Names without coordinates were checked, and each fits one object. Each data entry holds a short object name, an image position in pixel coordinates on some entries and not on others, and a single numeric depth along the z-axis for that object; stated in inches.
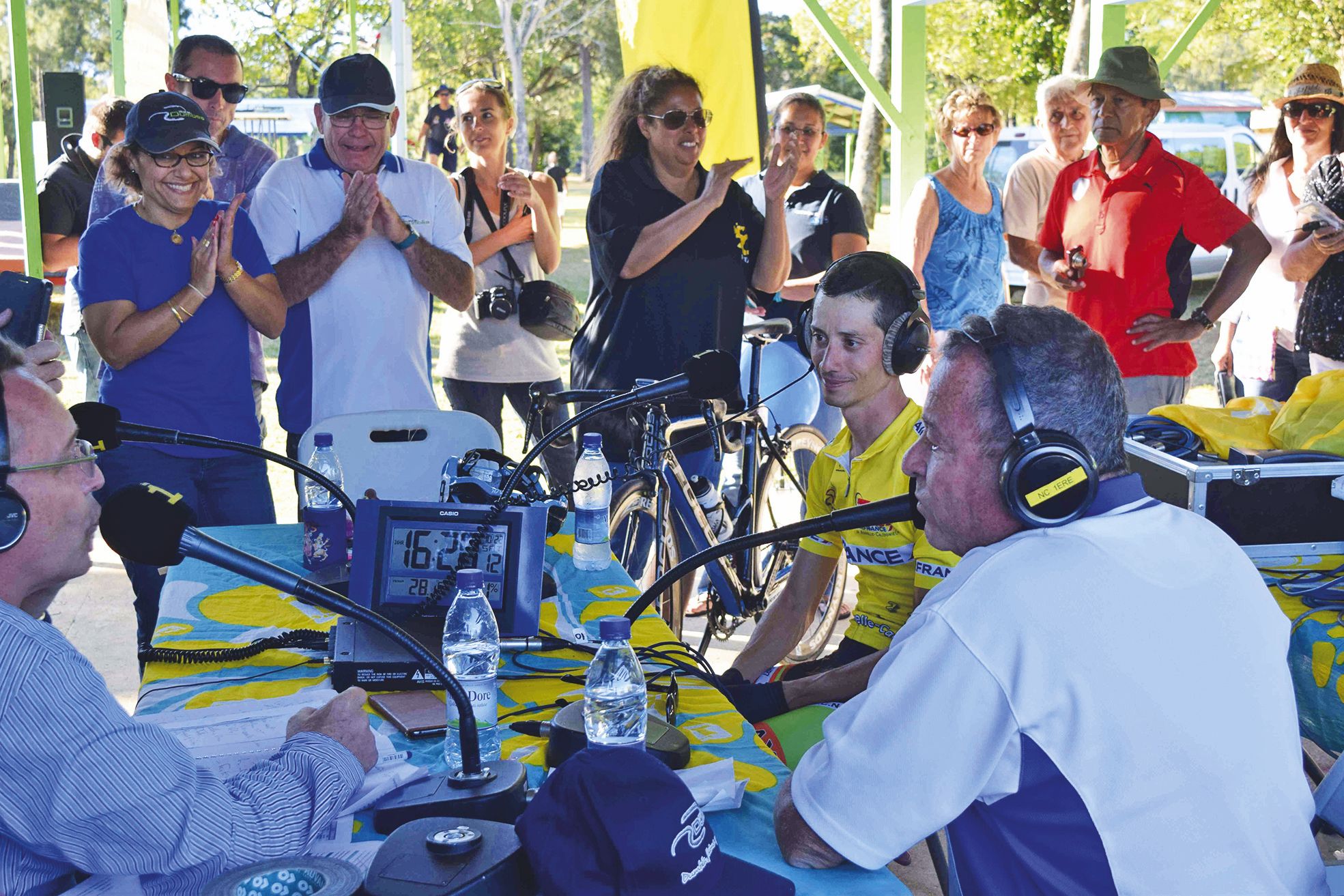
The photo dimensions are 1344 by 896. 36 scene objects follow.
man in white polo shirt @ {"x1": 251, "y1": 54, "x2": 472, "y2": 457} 158.7
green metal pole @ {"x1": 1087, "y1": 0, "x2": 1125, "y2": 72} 266.1
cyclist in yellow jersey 110.7
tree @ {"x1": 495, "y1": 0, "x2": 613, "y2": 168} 1381.6
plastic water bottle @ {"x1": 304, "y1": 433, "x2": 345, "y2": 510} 116.5
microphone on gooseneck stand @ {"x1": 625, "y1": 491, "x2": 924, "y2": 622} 73.2
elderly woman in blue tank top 211.2
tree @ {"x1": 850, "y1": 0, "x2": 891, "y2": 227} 609.0
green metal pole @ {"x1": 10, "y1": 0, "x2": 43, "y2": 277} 201.9
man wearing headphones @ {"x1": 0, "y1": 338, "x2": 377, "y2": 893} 54.9
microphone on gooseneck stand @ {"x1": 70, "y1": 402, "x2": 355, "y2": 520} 92.0
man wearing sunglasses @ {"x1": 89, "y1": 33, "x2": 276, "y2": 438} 187.3
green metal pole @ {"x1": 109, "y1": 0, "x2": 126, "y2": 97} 268.8
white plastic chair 144.0
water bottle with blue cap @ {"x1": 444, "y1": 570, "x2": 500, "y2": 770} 75.6
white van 623.2
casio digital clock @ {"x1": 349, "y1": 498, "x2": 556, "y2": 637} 91.6
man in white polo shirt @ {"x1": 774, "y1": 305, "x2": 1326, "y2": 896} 55.5
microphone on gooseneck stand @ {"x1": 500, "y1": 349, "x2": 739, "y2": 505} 94.3
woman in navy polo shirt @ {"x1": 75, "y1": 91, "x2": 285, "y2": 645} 140.3
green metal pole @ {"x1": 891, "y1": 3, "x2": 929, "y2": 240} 279.7
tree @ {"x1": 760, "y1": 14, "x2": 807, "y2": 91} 1931.6
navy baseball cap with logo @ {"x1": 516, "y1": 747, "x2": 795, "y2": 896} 48.6
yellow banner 209.2
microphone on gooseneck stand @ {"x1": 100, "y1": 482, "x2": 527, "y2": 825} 62.6
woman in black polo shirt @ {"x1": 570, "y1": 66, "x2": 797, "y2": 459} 162.2
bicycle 154.9
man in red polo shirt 183.2
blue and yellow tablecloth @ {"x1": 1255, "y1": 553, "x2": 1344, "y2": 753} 100.8
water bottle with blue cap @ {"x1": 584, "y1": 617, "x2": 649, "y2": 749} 74.1
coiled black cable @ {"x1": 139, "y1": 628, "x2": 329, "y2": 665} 93.0
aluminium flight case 111.4
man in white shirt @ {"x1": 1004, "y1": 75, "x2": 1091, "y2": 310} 214.8
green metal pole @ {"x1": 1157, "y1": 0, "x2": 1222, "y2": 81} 279.1
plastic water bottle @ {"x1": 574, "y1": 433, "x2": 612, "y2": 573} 118.0
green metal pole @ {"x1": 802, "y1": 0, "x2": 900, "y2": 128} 265.7
